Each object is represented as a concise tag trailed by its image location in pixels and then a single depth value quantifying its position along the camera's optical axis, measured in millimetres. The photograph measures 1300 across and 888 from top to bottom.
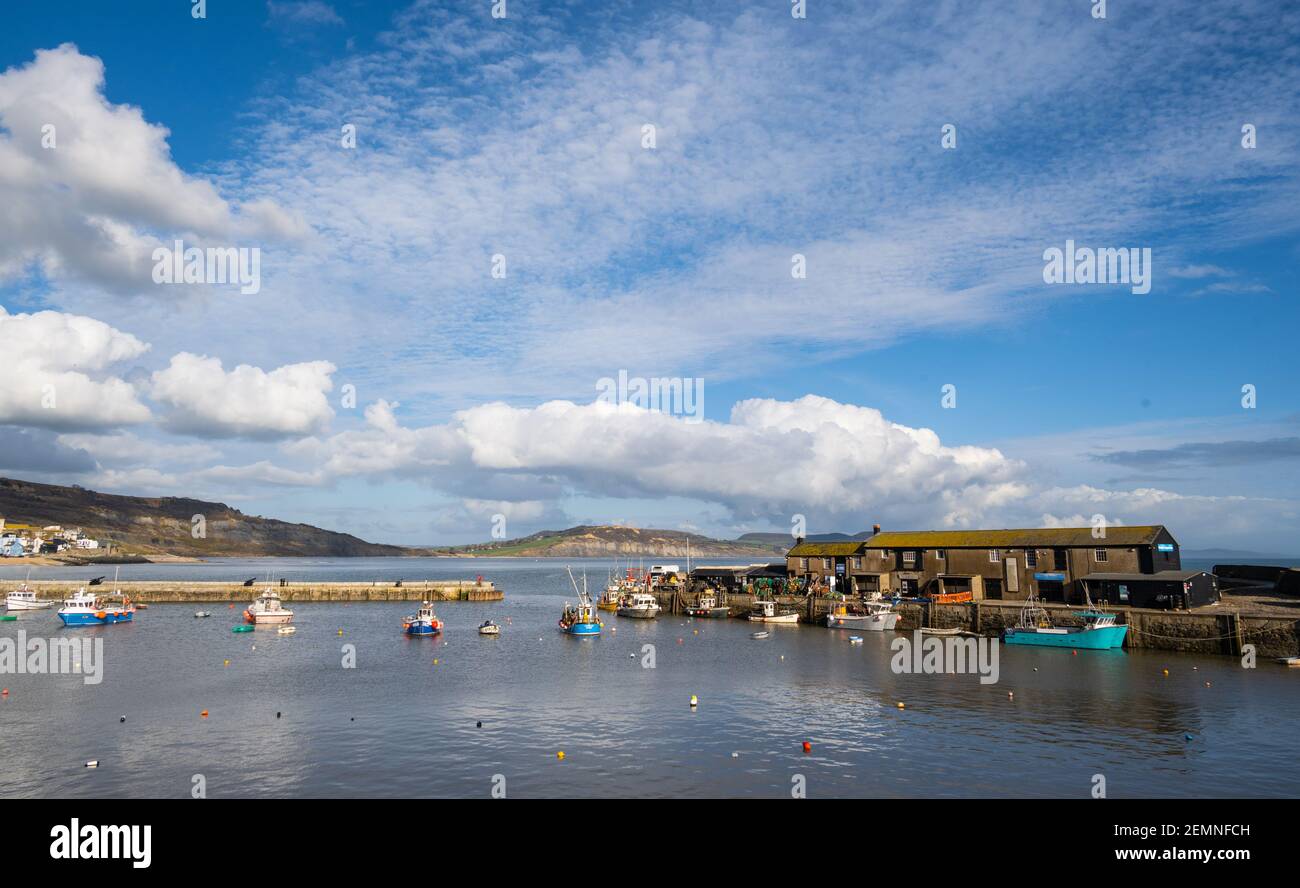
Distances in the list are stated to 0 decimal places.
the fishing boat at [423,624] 90438
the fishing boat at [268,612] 97438
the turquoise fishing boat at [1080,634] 70625
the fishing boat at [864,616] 89250
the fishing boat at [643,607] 113438
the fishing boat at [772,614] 101000
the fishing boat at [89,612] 97375
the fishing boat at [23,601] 110688
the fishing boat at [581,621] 91875
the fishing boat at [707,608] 113250
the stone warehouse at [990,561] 81375
